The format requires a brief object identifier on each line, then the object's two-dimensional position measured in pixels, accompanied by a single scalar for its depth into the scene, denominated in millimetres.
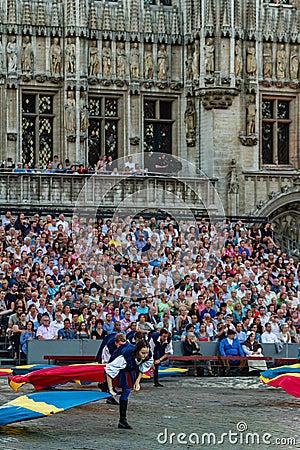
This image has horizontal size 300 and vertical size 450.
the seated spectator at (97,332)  31188
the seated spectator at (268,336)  32753
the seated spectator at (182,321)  32719
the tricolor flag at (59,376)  23775
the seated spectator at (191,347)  31266
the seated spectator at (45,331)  30859
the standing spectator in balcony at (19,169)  39359
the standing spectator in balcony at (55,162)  40281
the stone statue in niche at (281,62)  43219
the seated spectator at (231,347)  31203
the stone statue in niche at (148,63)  42438
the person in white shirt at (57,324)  31078
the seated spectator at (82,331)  31078
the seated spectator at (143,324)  30891
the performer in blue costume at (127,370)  20125
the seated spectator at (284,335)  33188
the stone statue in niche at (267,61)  43062
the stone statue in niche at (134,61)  42250
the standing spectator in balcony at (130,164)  41188
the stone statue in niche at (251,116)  42625
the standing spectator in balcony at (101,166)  40625
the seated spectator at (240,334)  32094
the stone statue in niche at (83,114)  41344
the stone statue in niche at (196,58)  42094
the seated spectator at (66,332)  30953
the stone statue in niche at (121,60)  42122
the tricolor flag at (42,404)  19031
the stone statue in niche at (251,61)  42625
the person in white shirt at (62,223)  37062
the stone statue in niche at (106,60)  41969
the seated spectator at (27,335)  30672
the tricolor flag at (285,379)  23328
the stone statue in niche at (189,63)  42469
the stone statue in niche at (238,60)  42125
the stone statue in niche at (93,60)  41781
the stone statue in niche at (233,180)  41625
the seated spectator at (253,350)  31219
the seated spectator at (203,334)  32062
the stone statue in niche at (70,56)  41250
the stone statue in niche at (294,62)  43344
